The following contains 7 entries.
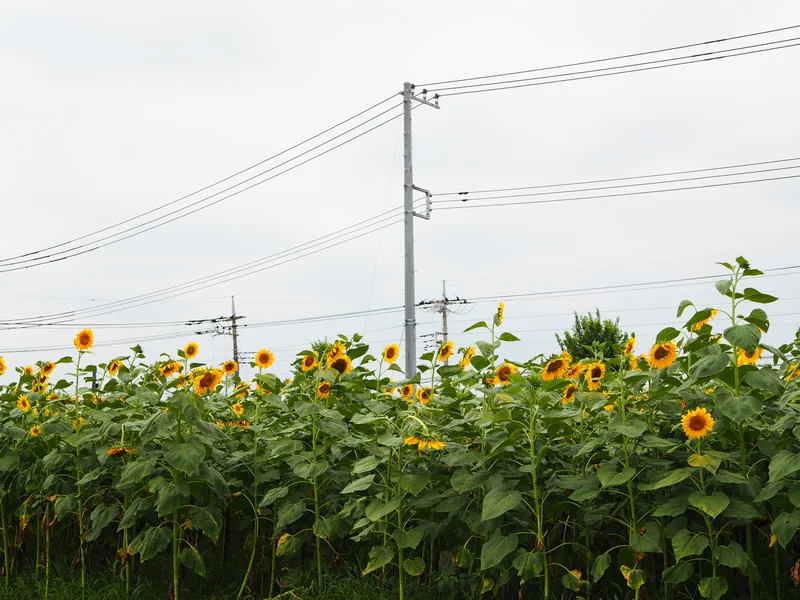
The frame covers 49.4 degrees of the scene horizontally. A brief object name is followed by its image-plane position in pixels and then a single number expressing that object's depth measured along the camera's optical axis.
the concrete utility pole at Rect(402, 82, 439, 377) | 21.30
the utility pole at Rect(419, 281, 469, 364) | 41.44
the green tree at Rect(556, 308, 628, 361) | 35.21
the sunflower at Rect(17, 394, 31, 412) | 5.25
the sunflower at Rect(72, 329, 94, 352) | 5.12
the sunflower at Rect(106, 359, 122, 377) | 5.11
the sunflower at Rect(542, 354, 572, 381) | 3.54
